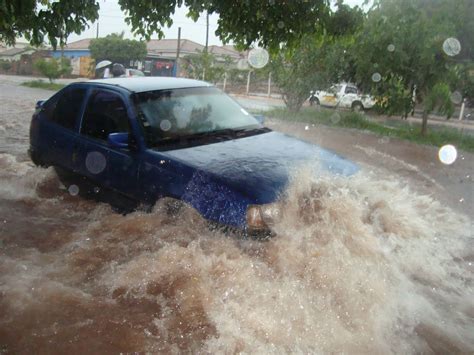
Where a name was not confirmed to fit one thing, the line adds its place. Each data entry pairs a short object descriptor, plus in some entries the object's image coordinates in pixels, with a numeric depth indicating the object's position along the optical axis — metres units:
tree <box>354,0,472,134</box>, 11.02
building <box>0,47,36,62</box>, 56.75
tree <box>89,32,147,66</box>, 43.53
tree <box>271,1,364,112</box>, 13.75
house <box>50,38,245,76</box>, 41.41
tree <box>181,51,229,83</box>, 18.62
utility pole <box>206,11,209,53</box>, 35.28
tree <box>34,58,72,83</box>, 27.06
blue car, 3.58
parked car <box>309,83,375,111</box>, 25.09
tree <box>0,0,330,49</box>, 5.79
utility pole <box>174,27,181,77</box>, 36.50
